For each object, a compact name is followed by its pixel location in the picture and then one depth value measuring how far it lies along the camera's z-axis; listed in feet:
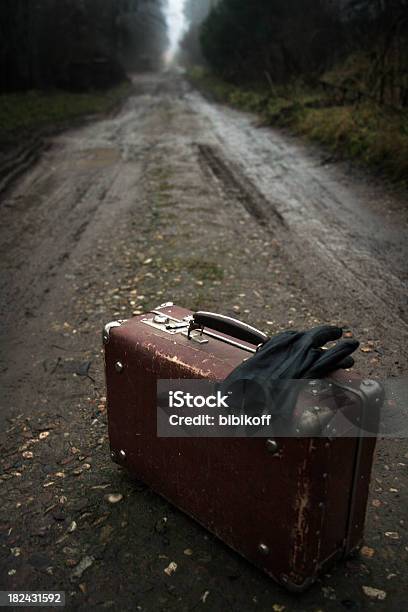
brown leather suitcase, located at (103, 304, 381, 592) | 6.17
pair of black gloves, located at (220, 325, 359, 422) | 6.15
